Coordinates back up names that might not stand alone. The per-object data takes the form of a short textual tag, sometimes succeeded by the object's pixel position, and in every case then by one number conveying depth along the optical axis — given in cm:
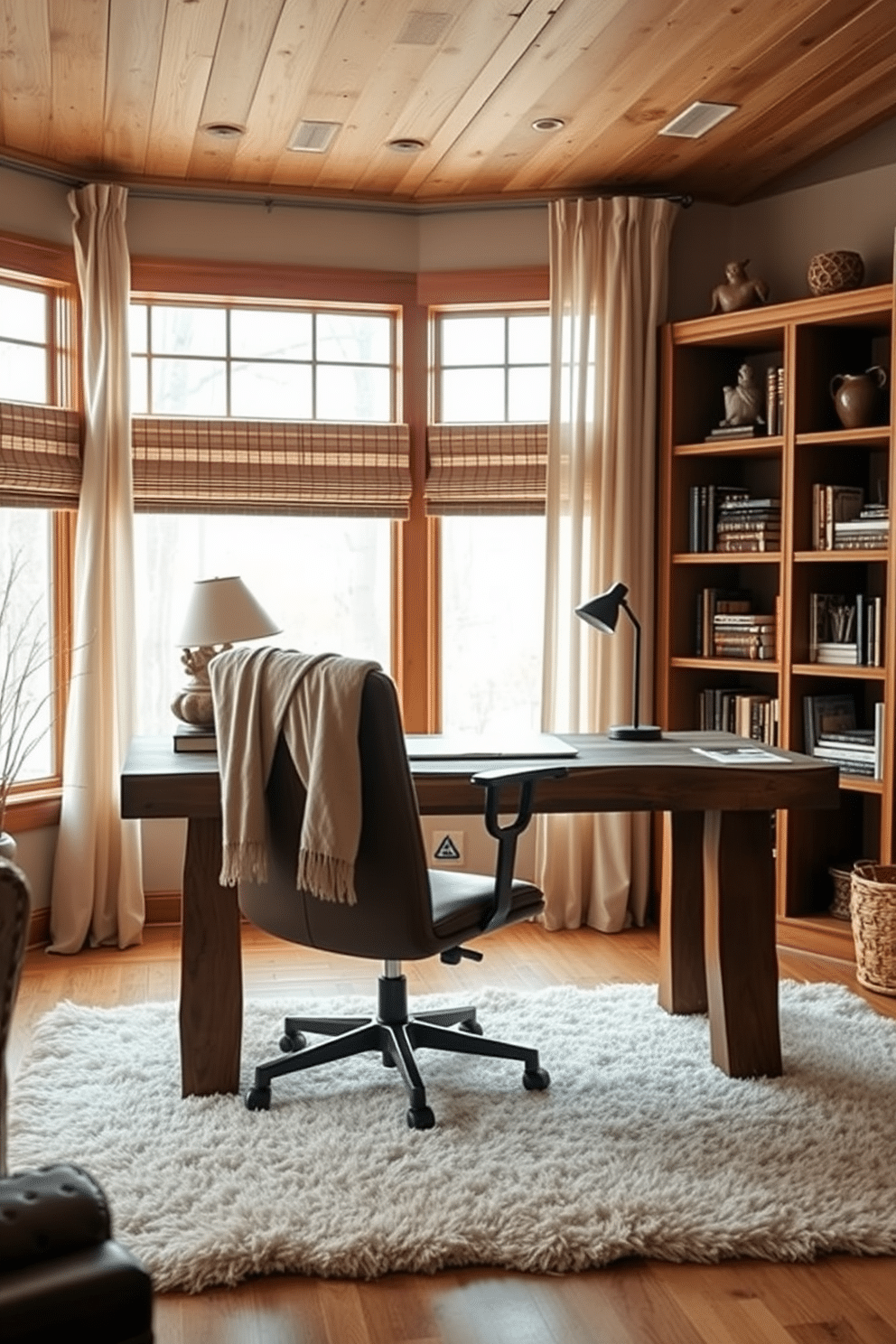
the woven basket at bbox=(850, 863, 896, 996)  421
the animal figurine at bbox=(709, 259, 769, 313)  490
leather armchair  125
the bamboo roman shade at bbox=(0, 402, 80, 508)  465
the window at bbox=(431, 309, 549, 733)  525
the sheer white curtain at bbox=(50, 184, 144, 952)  480
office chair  303
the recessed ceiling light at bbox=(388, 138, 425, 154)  459
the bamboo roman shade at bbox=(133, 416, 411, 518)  502
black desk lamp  384
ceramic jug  457
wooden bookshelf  460
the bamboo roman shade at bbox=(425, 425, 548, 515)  522
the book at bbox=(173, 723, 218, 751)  359
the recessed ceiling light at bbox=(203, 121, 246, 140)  438
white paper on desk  349
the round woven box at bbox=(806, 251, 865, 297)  459
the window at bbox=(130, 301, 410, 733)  509
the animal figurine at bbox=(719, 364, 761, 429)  496
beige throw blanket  299
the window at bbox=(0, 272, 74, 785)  470
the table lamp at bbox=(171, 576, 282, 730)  396
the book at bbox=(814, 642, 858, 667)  459
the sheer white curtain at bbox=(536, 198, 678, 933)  505
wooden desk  330
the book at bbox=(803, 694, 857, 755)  474
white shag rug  264
